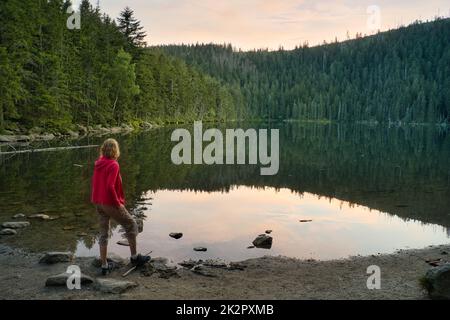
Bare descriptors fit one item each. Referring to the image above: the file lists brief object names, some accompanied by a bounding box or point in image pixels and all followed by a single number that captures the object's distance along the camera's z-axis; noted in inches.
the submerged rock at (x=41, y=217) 618.9
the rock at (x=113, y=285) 343.3
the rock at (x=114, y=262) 415.0
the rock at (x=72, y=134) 2186.3
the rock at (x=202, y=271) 413.0
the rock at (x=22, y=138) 1769.2
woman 379.6
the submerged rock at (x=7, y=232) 534.0
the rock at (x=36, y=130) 1929.1
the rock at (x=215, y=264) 442.9
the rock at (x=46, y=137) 1946.4
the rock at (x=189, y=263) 448.1
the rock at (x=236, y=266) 441.1
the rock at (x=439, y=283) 325.7
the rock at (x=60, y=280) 355.9
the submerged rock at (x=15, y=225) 562.9
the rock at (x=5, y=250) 463.5
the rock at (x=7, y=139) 1678.3
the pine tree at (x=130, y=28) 3437.7
